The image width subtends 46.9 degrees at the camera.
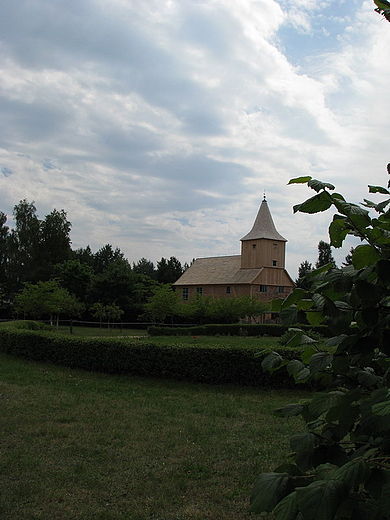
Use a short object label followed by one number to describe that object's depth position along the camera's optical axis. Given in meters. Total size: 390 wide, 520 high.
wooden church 44.25
